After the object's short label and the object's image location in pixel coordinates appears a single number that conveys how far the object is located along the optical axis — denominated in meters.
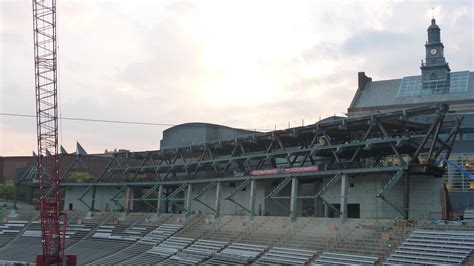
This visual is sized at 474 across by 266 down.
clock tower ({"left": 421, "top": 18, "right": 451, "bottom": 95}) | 109.25
